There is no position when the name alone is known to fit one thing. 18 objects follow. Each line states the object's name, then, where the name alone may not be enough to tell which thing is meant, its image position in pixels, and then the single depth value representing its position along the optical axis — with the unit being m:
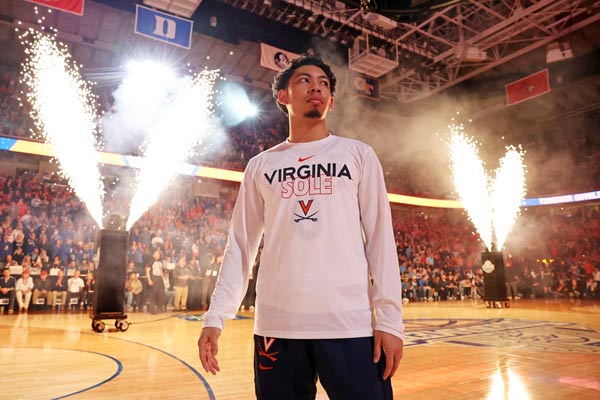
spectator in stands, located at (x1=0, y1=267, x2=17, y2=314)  10.06
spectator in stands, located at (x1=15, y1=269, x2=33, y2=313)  10.16
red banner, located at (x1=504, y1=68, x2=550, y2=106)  14.84
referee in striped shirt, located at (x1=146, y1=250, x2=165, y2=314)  10.88
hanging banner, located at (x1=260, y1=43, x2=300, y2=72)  12.35
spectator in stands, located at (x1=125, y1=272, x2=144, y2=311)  10.91
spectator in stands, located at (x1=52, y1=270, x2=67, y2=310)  10.52
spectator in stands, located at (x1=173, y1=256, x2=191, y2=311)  11.33
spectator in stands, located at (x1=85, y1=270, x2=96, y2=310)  10.79
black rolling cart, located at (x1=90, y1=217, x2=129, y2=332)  7.04
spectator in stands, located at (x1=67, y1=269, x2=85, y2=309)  10.59
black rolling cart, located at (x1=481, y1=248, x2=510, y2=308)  11.42
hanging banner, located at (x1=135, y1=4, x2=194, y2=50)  10.21
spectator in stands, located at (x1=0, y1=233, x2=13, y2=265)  10.65
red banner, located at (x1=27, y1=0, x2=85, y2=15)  8.90
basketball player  1.42
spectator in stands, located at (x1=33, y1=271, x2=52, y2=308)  10.43
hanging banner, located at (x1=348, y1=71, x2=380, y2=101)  14.88
